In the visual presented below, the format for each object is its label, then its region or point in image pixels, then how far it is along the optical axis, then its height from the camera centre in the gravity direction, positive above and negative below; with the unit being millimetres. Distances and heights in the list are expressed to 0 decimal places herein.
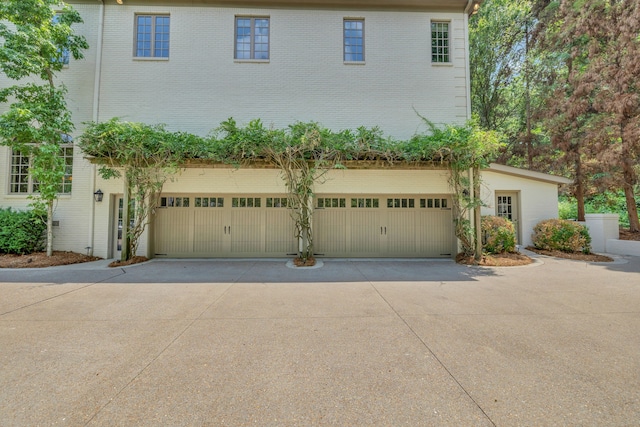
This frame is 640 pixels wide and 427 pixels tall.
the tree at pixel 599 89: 10312 +5197
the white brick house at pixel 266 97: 8953 +3996
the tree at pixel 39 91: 7473 +3673
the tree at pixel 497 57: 14953 +8847
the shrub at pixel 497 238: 8820 -469
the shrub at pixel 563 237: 9203 -452
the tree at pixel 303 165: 7484 +1617
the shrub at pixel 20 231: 8031 -274
